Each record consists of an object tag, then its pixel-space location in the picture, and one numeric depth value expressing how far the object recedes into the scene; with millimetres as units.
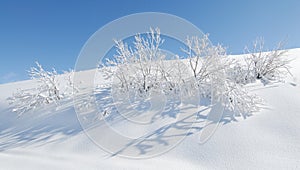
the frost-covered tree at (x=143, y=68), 7273
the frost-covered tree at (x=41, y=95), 7094
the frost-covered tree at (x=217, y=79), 5582
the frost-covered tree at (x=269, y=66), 7719
